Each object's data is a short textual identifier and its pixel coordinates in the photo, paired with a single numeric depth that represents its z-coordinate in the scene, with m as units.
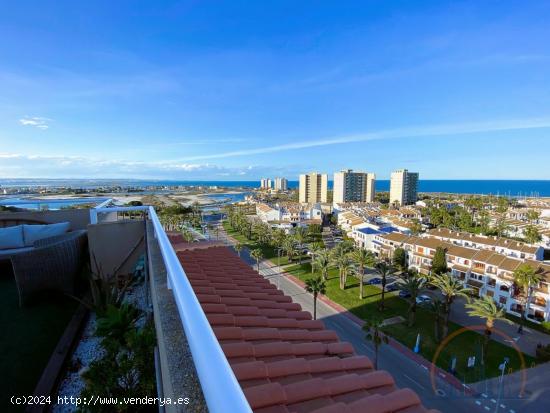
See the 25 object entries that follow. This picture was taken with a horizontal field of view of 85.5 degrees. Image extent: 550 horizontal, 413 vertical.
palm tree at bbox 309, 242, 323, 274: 31.31
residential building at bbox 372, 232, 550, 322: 20.45
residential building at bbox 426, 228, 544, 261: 28.41
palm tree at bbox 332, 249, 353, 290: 24.95
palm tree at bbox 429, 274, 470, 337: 17.40
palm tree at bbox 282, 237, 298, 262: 33.50
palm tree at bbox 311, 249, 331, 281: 24.61
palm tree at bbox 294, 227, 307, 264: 33.92
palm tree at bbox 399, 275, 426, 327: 18.45
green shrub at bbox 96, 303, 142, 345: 3.28
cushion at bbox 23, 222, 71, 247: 7.03
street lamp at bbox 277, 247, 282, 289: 27.45
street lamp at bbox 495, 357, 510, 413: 12.40
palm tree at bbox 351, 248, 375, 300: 23.99
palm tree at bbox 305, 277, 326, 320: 19.64
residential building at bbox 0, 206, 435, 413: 1.11
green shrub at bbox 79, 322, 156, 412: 2.78
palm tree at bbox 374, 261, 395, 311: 21.34
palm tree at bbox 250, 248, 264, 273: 30.47
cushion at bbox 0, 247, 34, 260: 6.31
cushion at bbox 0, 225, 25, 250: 6.77
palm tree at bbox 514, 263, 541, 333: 19.91
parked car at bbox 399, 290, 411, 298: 23.80
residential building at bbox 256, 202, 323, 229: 55.06
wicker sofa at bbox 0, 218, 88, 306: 4.87
